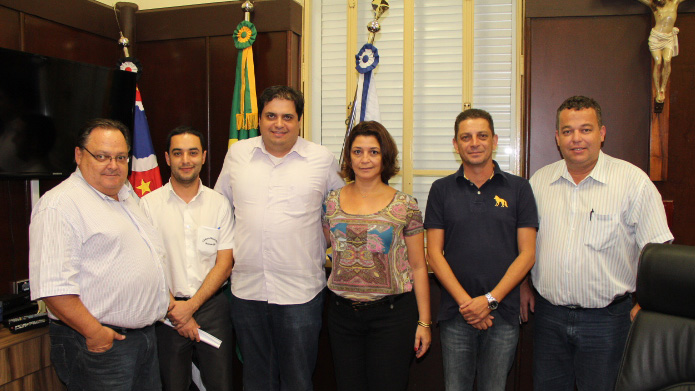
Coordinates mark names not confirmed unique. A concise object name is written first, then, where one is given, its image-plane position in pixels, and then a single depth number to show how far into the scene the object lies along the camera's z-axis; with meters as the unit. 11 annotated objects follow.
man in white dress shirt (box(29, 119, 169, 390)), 1.55
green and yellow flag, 2.95
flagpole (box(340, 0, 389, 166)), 2.78
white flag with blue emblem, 2.88
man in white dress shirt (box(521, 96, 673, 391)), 1.88
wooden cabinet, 2.11
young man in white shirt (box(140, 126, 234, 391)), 2.06
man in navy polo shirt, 1.87
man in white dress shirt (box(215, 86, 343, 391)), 2.04
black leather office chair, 1.30
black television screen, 2.33
